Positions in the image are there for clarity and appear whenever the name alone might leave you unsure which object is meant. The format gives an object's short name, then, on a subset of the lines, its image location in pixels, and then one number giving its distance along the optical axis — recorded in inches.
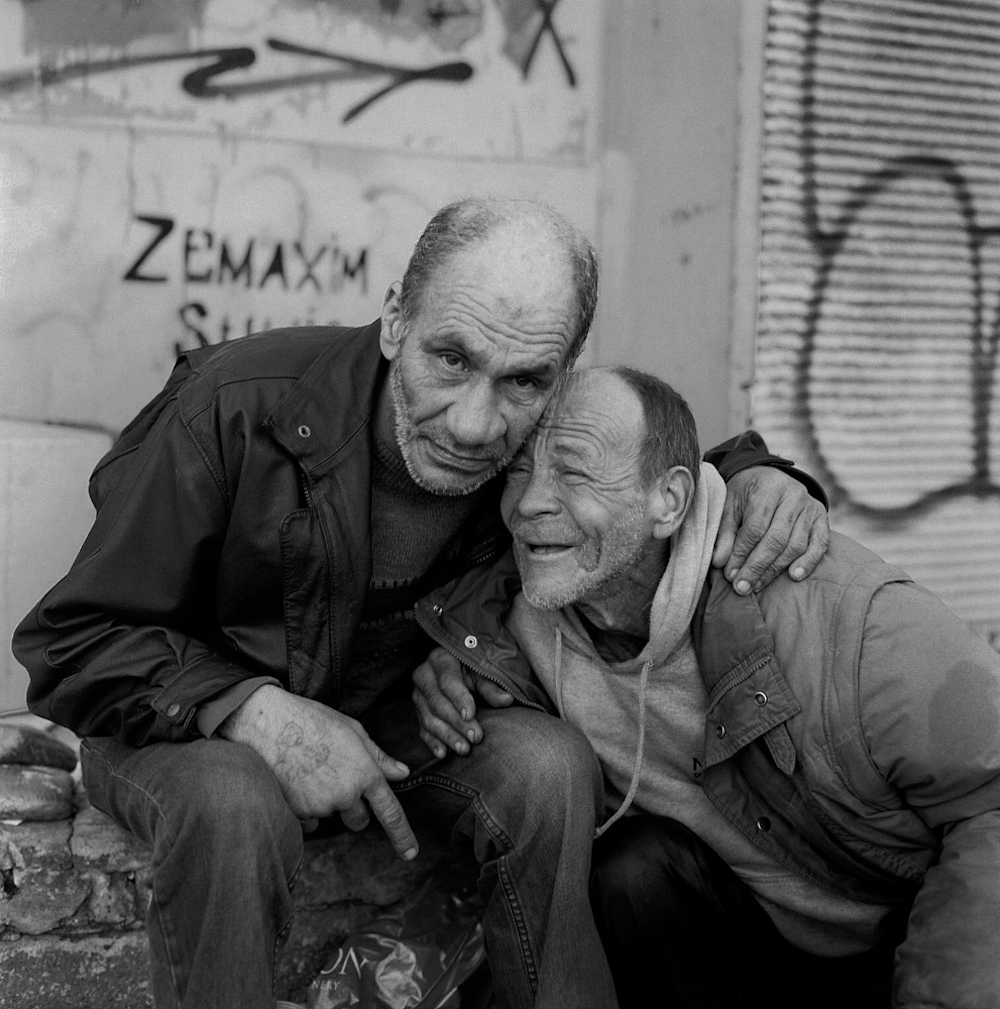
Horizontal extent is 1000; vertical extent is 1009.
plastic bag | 116.2
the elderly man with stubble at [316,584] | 92.2
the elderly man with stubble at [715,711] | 93.7
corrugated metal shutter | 171.3
